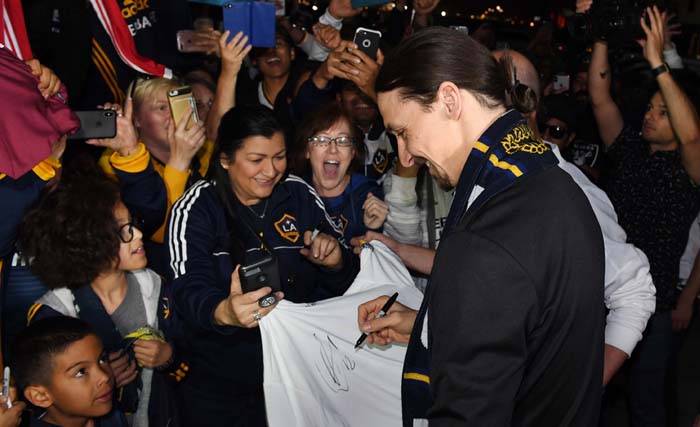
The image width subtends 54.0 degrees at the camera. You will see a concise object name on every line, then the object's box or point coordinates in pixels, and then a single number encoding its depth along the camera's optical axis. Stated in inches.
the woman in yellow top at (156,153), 105.0
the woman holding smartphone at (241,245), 95.9
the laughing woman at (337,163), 120.2
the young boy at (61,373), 79.4
